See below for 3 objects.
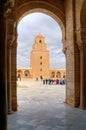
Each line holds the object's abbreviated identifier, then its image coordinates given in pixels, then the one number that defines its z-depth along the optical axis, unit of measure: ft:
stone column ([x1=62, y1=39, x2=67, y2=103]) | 24.29
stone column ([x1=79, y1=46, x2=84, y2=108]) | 20.70
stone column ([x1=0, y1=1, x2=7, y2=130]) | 8.70
